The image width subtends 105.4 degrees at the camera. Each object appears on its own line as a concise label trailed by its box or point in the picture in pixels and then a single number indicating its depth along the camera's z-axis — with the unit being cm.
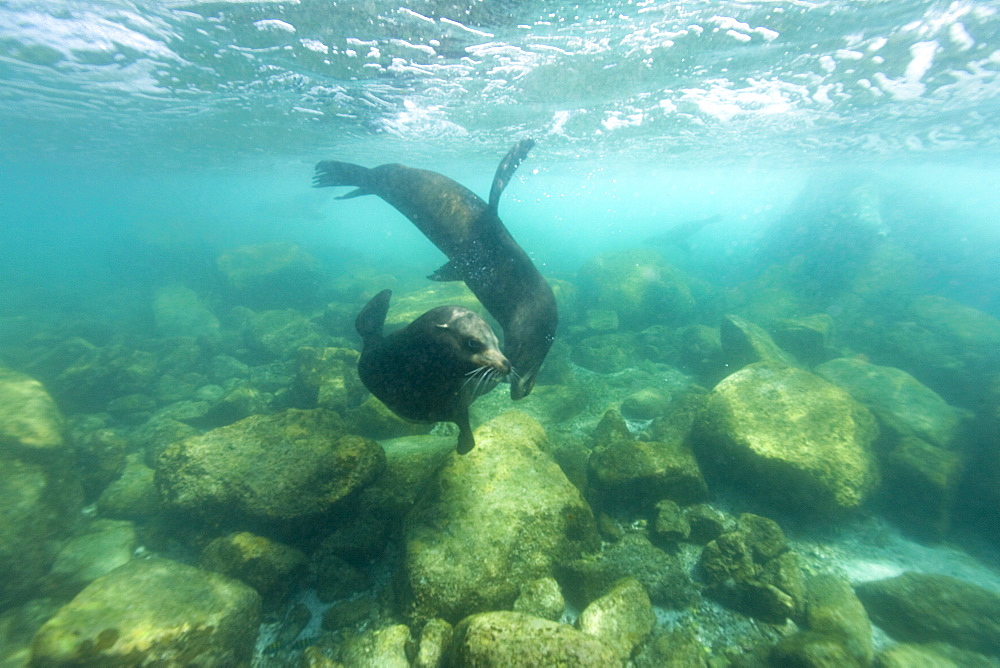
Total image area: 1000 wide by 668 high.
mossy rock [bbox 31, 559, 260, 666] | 257
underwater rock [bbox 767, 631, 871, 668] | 283
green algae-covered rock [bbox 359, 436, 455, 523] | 424
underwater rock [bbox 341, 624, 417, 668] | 287
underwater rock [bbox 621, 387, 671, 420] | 773
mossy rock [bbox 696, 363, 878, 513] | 474
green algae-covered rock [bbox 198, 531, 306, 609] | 357
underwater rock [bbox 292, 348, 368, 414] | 694
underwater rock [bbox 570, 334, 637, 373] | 1041
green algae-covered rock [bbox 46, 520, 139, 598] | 392
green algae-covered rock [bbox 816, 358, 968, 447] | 600
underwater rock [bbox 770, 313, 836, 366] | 977
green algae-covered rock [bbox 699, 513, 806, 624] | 355
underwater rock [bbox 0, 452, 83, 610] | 370
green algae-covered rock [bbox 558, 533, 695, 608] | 356
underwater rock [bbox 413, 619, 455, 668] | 273
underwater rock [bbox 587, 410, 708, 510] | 475
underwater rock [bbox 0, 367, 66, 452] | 462
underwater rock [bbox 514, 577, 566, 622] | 320
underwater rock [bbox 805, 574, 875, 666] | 326
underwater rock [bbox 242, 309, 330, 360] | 1170
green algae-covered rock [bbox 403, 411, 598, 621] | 320
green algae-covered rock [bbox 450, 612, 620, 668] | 229
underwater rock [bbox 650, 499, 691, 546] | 440
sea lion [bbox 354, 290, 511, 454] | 236
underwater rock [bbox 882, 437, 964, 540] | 510
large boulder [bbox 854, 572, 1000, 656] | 356
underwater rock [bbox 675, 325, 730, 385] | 970
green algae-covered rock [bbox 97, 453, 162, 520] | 496
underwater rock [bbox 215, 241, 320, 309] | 1823
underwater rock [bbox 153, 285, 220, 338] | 1505
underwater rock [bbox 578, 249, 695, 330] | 1459
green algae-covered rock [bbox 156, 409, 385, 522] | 393
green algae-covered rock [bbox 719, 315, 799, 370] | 854
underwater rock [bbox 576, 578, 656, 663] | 302
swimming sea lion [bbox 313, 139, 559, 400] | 323
